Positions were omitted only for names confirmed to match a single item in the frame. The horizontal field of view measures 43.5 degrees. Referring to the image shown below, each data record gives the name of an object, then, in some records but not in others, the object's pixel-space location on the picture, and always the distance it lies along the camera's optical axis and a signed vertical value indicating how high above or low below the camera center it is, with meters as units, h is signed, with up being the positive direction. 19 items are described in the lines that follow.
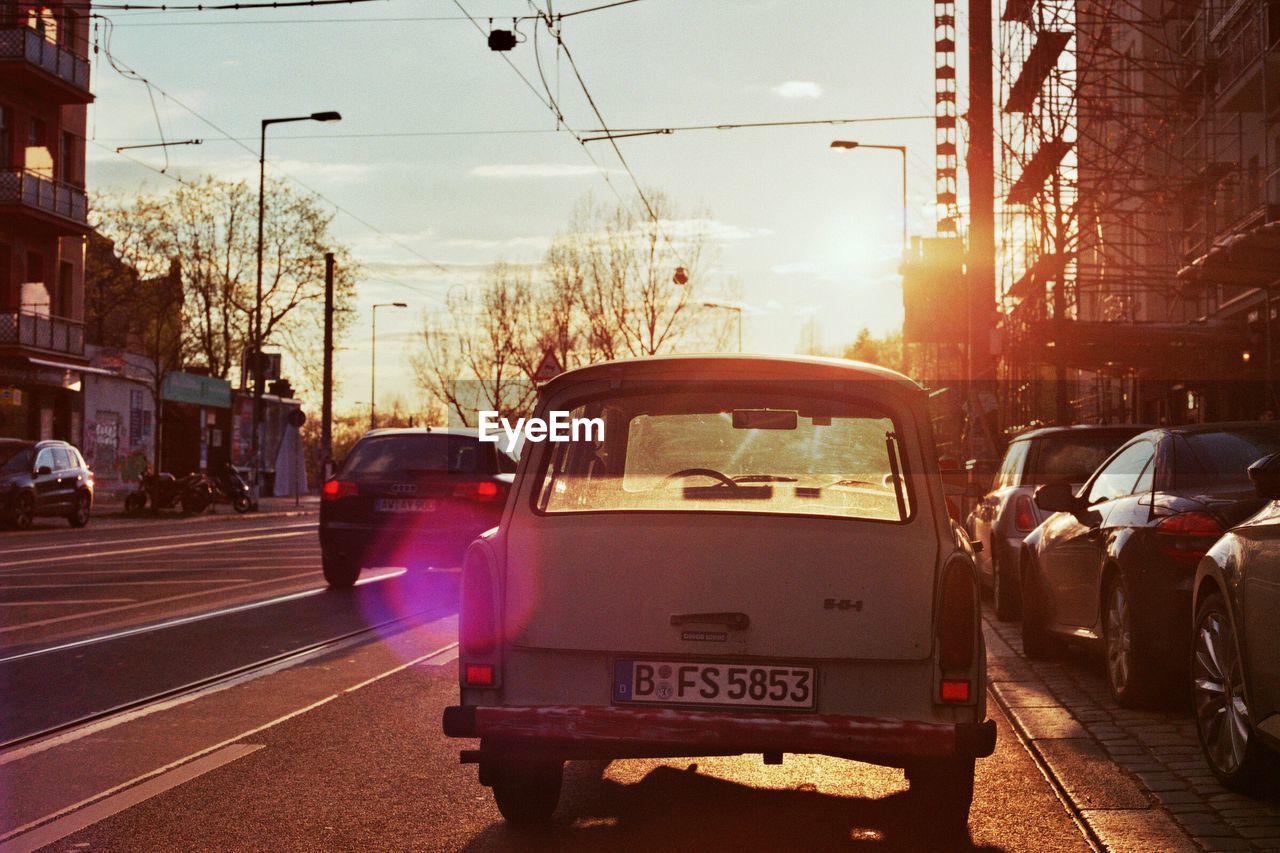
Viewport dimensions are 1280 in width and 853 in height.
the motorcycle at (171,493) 39.22 -0.46
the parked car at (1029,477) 11.94 +0.01
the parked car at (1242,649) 5.42 -0.61
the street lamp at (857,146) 47.28 +10.05
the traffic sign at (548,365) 24.66 +1.72
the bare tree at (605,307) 61.88 +6.64
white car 4.90 -0.43
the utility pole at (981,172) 20.36 +3.96
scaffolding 28.89 +5.69
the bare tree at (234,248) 65.31 +9.38
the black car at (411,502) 15.24 -0.25
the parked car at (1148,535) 7.45 -0.28
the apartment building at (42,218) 42.78 +7.04
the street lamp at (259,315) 43.16 +4.37
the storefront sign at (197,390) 56.56 +3.10
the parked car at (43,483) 29.83 -0.18
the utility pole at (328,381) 45.03 +2.77
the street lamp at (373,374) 86.35 +5.58
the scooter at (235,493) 43.38 -0.49
